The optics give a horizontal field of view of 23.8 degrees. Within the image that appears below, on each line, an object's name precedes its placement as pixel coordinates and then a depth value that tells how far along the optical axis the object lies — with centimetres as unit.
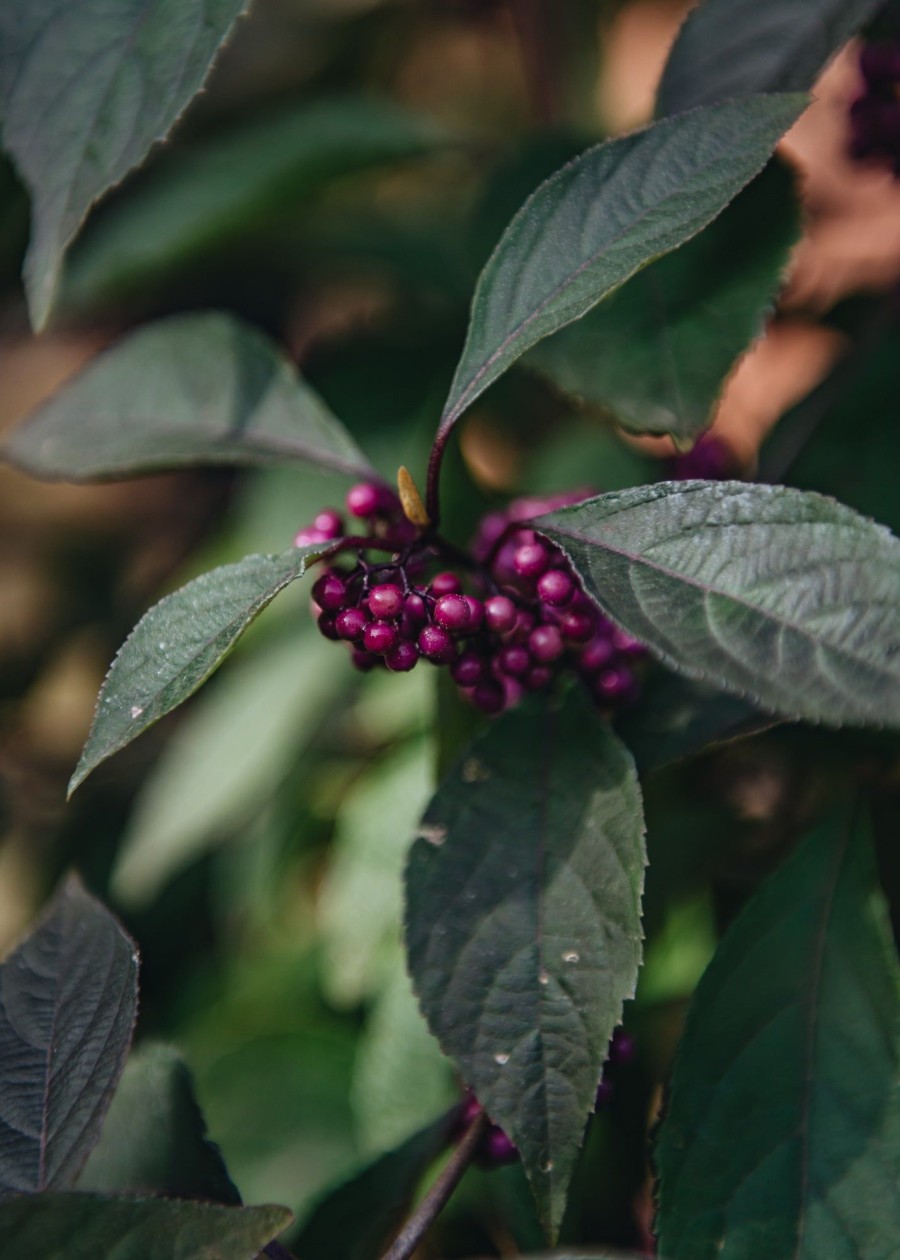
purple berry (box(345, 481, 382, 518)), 25
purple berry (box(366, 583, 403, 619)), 23
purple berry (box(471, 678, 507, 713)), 25
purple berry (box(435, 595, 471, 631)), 23
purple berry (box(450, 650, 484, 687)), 24
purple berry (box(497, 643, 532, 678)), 24
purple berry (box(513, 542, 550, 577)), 24
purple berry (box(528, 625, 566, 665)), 24
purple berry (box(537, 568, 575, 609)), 23
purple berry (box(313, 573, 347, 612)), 23
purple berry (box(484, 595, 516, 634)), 23
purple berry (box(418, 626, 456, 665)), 23
